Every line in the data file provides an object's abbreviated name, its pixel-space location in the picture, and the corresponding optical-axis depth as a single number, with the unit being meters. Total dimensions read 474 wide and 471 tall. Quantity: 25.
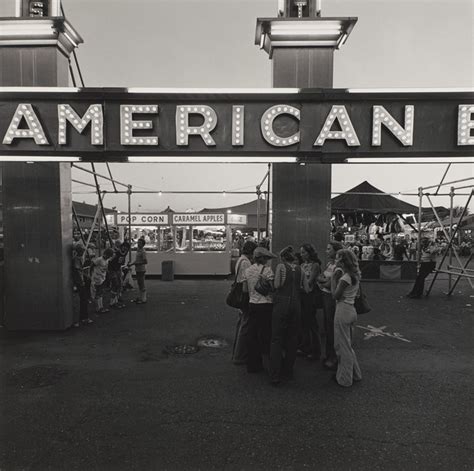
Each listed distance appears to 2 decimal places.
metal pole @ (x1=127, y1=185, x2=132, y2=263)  11.89
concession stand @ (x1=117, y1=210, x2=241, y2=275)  14.51
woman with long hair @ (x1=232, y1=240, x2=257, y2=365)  5.33
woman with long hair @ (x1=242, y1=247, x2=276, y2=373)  5.03
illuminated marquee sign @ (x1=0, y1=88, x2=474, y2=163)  5.16
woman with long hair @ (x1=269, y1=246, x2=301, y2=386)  4.70
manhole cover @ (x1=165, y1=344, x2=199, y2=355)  5.90
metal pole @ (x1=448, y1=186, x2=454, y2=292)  10.10
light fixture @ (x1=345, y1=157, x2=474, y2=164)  5.27
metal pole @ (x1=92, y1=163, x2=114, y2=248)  8.28
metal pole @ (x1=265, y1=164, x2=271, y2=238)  7.81
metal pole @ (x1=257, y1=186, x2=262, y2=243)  11.50
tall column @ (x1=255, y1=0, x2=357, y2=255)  6.73
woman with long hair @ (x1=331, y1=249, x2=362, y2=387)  4.64
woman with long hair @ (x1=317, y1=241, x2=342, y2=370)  5.33
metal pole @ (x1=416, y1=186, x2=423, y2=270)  11.36
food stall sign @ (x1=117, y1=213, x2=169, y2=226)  14.72
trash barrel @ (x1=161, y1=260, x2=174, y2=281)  13.81
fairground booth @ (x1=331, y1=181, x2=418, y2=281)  13.75
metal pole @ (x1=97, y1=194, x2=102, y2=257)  9.96
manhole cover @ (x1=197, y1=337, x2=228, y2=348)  6.27
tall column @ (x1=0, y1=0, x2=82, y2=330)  6.82
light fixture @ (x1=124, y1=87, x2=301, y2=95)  5.17
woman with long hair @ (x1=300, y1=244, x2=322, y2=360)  5.54
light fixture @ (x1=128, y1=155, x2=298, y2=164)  5.40
